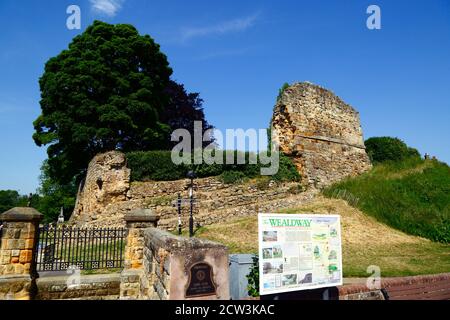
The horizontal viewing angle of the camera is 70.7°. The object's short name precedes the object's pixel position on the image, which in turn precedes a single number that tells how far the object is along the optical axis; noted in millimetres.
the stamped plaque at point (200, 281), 4082
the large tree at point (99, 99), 19547
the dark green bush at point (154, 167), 17438
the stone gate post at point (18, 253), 6391
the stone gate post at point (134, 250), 7334
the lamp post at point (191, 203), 12728
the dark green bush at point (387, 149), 27578
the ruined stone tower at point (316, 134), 18547
